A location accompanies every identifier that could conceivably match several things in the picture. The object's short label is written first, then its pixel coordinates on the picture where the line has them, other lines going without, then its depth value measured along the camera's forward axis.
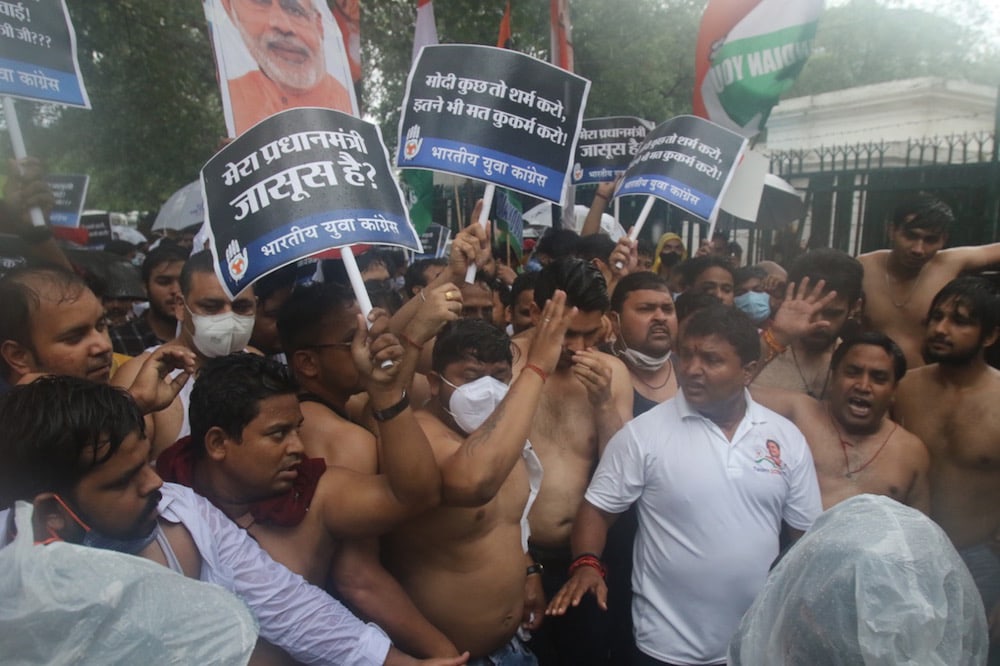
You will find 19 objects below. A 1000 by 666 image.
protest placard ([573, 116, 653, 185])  7.07
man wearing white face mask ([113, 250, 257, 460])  3.31
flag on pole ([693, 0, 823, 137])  5.46
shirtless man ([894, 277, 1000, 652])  3.17
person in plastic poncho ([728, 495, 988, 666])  1.37
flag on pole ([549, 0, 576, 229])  6.96
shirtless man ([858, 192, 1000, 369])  4.52
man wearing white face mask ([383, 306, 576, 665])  2.33
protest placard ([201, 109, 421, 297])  2.31
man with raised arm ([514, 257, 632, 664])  3.07
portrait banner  3.06
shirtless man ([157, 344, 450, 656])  2.11
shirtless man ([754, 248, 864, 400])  3.72
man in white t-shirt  2.66
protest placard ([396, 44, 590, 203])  3.16
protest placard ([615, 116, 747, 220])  4.80
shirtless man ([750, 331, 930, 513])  2.96
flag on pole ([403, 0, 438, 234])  5.55
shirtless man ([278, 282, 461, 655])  2.37
